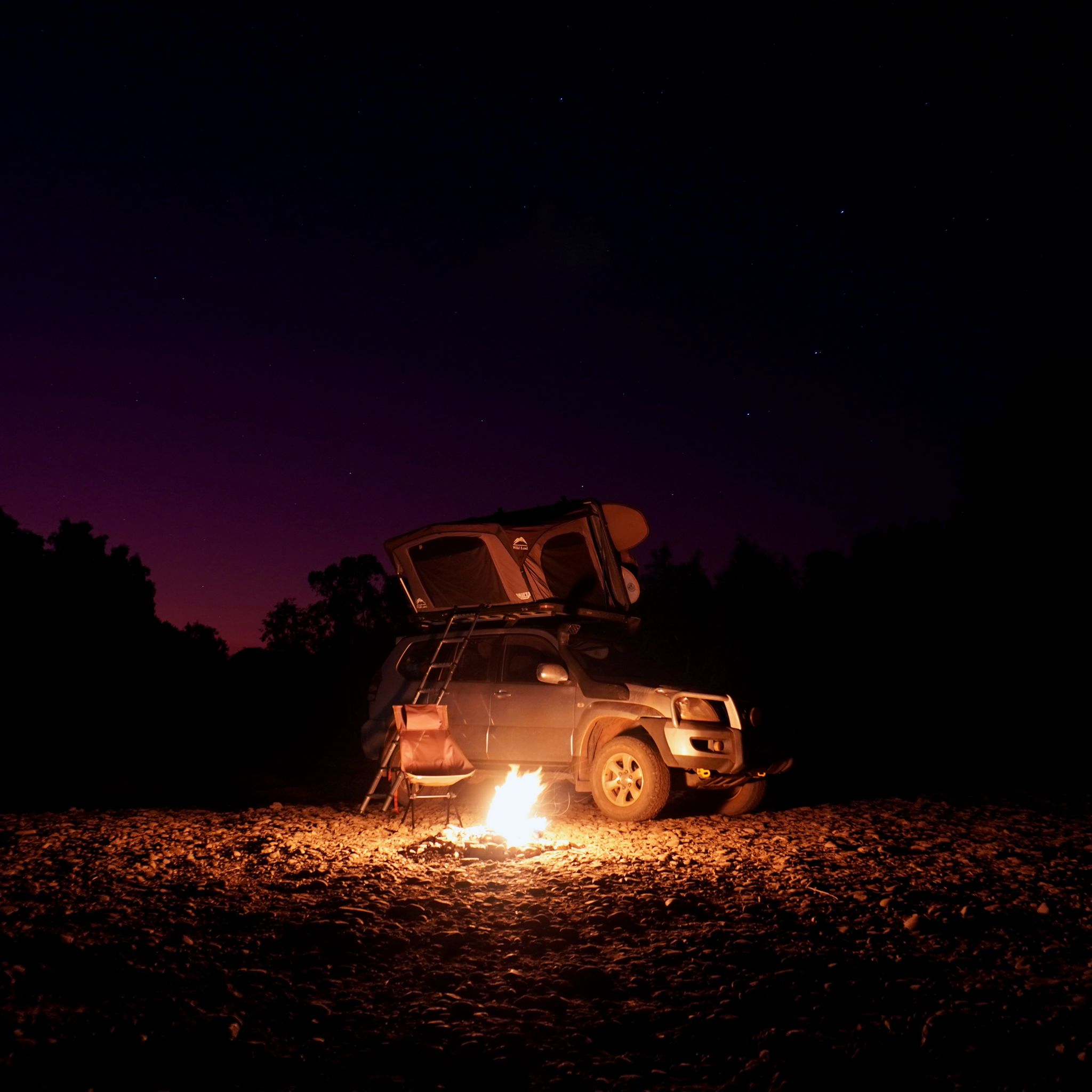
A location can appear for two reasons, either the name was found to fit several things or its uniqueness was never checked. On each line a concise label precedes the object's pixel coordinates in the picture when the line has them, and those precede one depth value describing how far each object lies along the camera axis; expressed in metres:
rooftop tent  8.41
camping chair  7.34
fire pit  6.07
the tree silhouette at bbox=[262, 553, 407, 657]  28.52
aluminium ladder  7.90
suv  7.34
